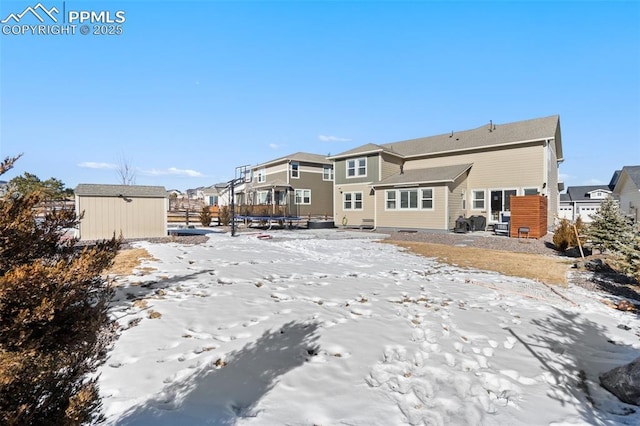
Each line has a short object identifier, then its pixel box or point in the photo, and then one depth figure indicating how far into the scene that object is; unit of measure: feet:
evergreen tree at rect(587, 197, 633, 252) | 33.06
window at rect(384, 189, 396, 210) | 68.33
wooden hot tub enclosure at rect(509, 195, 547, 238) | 48.60
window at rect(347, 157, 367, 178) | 75.61
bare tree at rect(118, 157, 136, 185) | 110.32
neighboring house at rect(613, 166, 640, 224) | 67.05
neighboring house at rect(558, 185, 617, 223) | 135.62
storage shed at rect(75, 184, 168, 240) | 42.09
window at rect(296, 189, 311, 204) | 99.44
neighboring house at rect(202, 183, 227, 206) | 161.31
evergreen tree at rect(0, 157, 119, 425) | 4.24
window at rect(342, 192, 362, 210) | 77.36
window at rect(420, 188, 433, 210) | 61.98
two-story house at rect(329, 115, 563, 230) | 59.06
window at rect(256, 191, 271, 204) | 97.89
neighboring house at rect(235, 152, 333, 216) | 96.73
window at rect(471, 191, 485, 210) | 64.28
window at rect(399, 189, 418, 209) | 64.64
